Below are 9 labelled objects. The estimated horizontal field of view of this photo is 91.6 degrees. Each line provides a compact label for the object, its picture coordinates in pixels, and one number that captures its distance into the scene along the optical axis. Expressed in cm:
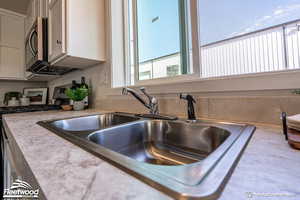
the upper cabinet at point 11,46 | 229
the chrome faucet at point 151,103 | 93
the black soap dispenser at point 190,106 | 75
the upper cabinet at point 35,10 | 159
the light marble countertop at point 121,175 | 21
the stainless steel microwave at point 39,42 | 150
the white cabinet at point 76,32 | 121
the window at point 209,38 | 77
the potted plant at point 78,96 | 146
